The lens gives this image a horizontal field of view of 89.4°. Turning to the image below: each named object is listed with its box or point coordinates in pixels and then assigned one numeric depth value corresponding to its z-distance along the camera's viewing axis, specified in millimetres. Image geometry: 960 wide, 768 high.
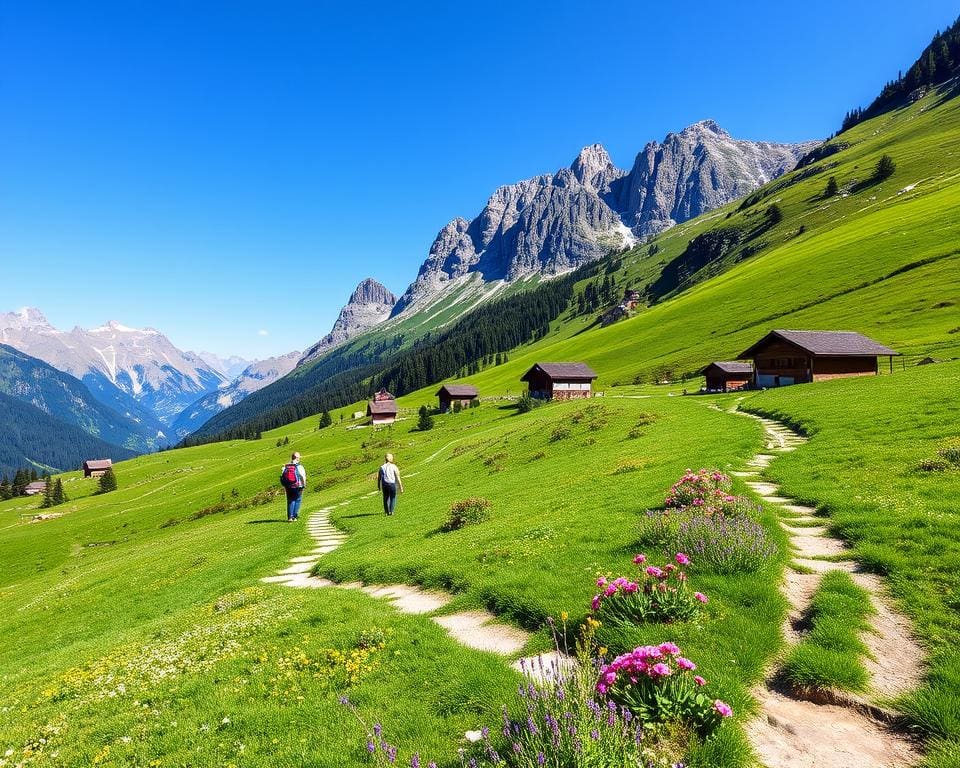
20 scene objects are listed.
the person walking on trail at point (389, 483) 27219
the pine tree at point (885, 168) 164375
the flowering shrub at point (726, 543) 9805
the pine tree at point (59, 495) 120938
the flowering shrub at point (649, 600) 8102
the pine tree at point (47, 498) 118375
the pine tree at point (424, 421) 96688
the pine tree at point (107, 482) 128000
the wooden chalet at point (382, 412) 131500
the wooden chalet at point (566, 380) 98812
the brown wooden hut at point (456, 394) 120562
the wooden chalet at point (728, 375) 74375
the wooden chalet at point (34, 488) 164000
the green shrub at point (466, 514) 20734
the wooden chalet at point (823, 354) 59125
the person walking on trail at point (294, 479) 30078
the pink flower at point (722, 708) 5294
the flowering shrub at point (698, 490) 13941
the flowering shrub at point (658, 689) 5688
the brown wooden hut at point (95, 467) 178500
